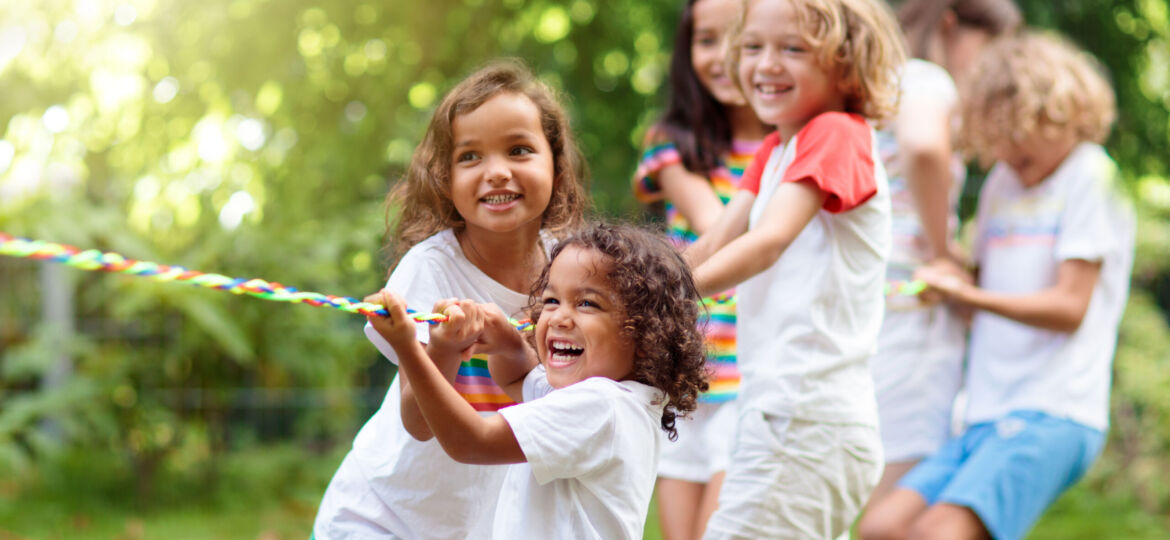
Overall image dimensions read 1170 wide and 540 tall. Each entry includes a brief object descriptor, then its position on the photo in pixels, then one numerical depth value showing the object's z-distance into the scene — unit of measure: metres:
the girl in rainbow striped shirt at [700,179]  2.87
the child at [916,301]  3.00
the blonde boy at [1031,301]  3.06
